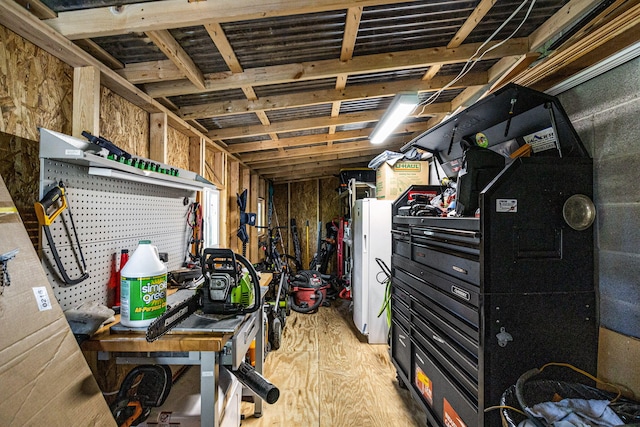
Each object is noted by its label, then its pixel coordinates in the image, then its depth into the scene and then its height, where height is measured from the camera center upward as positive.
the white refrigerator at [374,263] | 3.39 -0.56
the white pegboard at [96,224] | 1.29 -0.05
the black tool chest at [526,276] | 1.28 -0.27
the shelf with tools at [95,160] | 1.23 +0.25
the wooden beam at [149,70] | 1.83 +0.88
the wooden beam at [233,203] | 4.07 +0.16
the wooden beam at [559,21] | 1.54 +1.10
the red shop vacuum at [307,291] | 4.44 -1.18
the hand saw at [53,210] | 1.18 +0.02
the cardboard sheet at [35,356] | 0.89 -0.46
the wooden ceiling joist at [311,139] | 3.85 +0.99
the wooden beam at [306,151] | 4.54 +0.97
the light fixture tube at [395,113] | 2.24 +0.87
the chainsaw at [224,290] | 1.46 -0.38
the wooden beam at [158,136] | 2.28 +0.60
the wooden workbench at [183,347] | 1.20 -0.54
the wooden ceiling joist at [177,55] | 1.50 +0.88
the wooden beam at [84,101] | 1.55 +0.60
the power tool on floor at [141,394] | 1.23 -0.81
